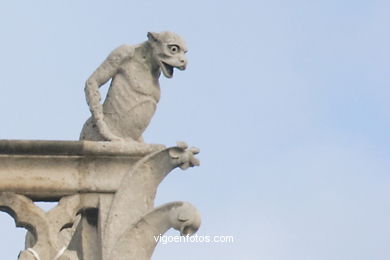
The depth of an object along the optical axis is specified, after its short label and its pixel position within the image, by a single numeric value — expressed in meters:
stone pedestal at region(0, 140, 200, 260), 41.12
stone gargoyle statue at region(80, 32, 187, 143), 41.94
